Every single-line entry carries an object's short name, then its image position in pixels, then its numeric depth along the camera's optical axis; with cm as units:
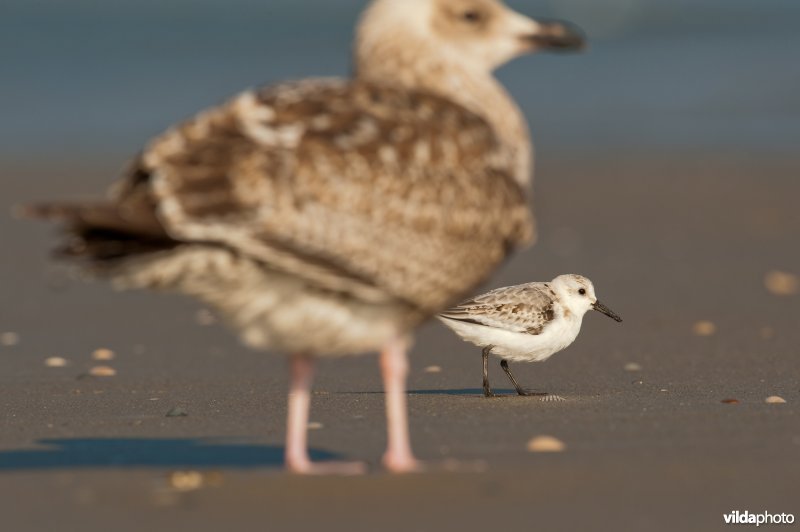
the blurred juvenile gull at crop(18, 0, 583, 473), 612
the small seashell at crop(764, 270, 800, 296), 1330
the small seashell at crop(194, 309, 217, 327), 1242
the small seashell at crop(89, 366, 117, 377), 1030
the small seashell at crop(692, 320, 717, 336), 1170
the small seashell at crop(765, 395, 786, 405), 873
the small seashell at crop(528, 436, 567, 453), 733
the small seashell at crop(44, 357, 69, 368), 1068
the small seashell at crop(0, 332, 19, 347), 1156
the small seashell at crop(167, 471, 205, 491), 662
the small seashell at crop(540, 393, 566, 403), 917
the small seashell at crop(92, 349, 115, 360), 1099
